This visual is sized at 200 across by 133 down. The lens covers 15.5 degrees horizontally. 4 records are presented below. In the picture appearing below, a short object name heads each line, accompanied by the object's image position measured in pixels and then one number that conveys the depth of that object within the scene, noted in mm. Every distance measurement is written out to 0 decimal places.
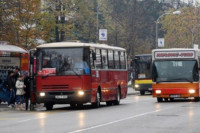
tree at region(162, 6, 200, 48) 98125
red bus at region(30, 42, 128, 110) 30344
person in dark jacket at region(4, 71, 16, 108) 32250
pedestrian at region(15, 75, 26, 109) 31203
